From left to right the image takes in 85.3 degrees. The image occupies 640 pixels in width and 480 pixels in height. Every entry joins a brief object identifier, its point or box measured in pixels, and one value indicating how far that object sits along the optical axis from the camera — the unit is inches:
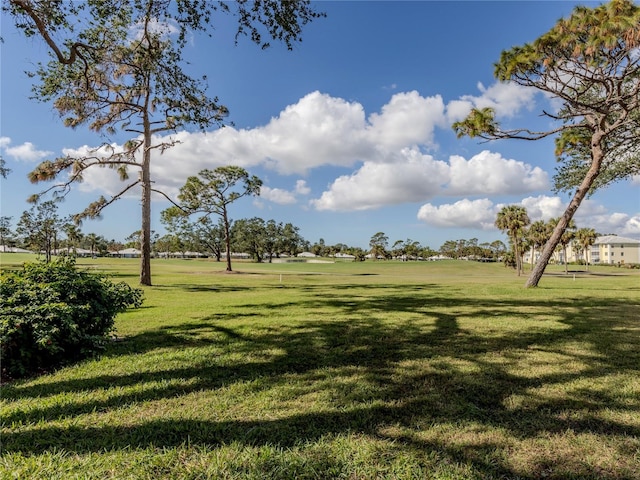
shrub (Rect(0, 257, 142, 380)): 181.0
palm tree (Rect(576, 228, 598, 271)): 2613.2
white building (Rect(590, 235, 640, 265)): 4552.2
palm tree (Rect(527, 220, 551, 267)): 2215.8
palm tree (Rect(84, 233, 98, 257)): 4596.5
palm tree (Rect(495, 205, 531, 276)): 1872.5
